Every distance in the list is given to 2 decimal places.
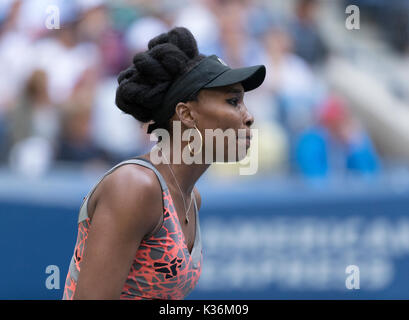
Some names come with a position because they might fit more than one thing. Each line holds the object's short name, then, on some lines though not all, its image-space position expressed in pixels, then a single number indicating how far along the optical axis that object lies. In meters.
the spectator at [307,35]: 11.34
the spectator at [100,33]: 10.21
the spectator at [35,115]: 9.55
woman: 3.73
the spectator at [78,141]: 9.48
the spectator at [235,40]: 10.57
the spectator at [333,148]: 9.96
